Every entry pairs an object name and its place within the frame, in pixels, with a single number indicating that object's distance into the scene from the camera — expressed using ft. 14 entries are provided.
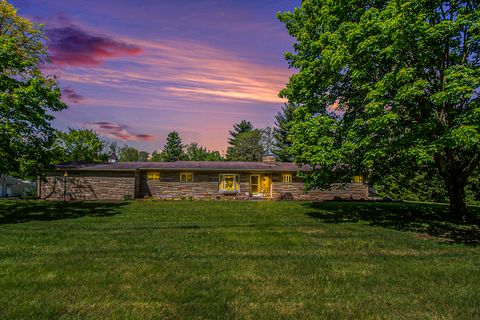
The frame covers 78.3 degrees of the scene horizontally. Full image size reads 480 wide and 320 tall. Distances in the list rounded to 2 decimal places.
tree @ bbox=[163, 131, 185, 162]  242.99
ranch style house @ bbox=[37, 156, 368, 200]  89.51
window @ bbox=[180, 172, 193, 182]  94.27
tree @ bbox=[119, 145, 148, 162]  368.68
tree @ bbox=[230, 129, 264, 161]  249.14
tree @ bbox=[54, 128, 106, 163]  142.61
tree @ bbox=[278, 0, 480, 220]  33.35
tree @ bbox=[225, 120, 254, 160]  274.77
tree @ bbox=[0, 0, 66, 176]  48.24
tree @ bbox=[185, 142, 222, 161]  232.73
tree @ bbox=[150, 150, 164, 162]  249.06
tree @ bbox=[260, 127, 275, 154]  258.55
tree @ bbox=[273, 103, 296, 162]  197.01
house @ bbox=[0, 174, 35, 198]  132.36
